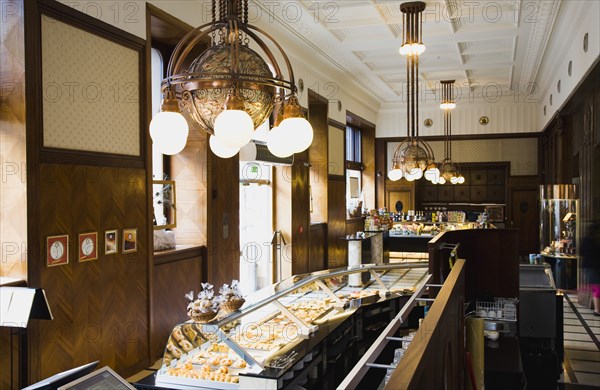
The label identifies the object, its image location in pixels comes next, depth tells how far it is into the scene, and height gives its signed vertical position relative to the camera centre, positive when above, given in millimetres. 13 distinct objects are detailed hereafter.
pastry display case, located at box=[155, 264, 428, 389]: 3027 -938
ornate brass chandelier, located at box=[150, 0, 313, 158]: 2176 +434
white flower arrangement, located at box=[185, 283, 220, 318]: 3657 -749
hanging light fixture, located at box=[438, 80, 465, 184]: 13750 +705
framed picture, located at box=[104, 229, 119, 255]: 5031 -423
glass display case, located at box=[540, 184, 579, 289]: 9281 -727
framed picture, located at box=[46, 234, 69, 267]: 4336 -432
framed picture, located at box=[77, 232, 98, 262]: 4711 -434
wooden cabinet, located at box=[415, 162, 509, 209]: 16953 +103
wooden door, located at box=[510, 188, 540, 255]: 15711 -715
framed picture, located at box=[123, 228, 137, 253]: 5289 -433
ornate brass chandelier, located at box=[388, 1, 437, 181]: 7910 +2093
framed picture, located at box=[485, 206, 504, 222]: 16328 -638
